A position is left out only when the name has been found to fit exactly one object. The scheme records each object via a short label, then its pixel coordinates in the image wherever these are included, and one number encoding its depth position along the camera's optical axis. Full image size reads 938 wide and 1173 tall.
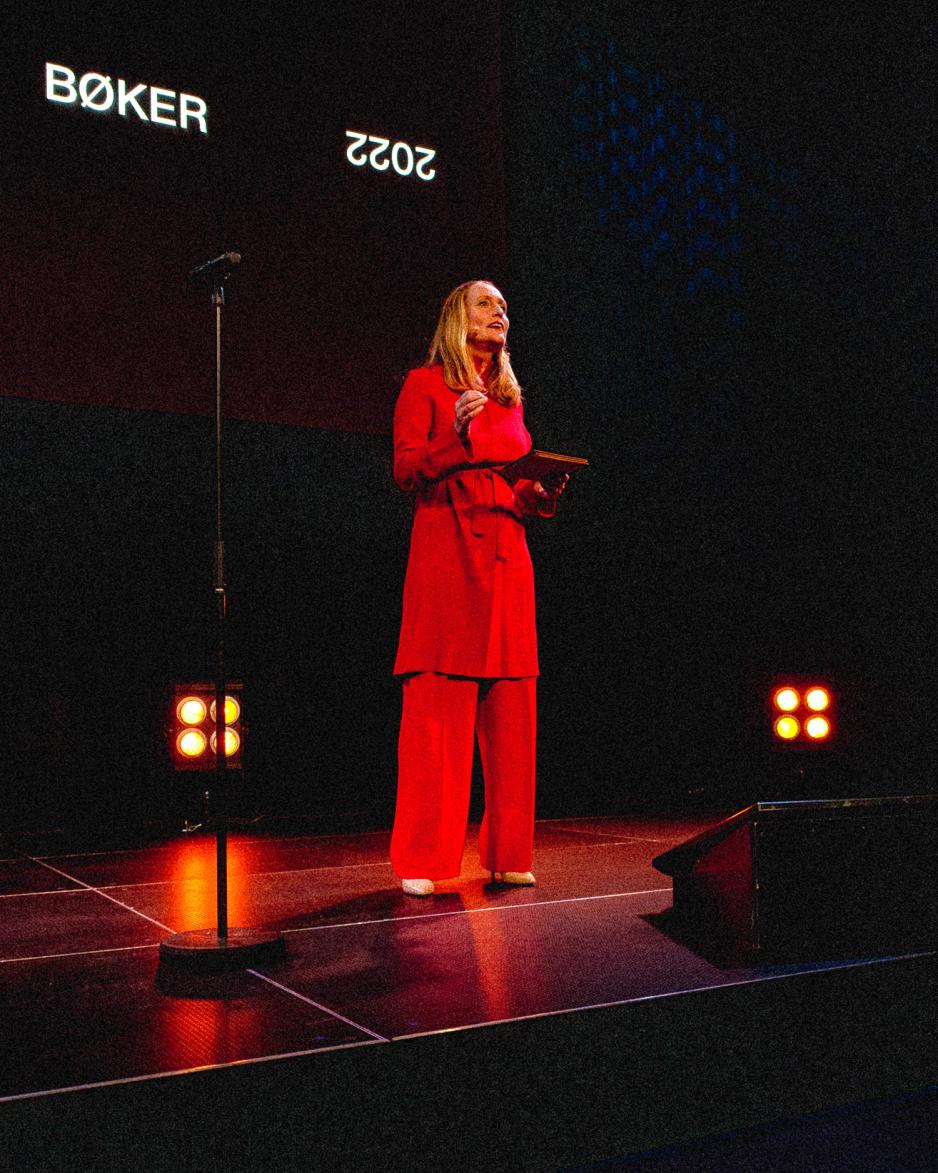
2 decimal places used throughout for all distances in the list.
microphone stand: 1.81
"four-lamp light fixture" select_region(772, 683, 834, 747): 4.21
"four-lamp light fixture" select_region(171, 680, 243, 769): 3.06
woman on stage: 2.49
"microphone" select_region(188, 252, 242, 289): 1.84
